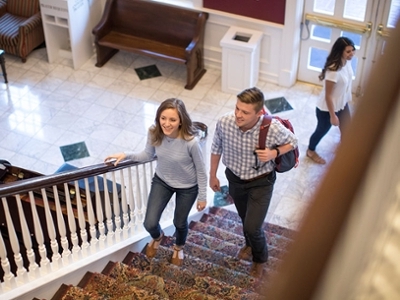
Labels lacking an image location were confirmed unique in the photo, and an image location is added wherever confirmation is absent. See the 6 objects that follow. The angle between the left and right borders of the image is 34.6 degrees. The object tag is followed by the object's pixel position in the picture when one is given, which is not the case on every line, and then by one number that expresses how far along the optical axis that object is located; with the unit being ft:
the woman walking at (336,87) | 15.67
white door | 20.68
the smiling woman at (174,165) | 11.27
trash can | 21.58
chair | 24.38
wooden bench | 22.94
